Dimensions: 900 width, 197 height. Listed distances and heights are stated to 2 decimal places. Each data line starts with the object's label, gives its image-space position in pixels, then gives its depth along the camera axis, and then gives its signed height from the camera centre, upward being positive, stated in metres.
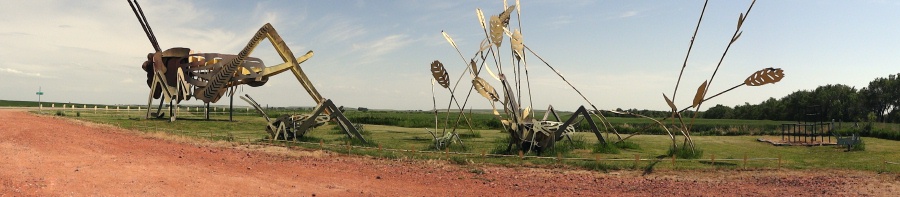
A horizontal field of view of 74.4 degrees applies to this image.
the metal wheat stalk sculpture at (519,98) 13.70 +0.28
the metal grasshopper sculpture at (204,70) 26.92 +1.76
